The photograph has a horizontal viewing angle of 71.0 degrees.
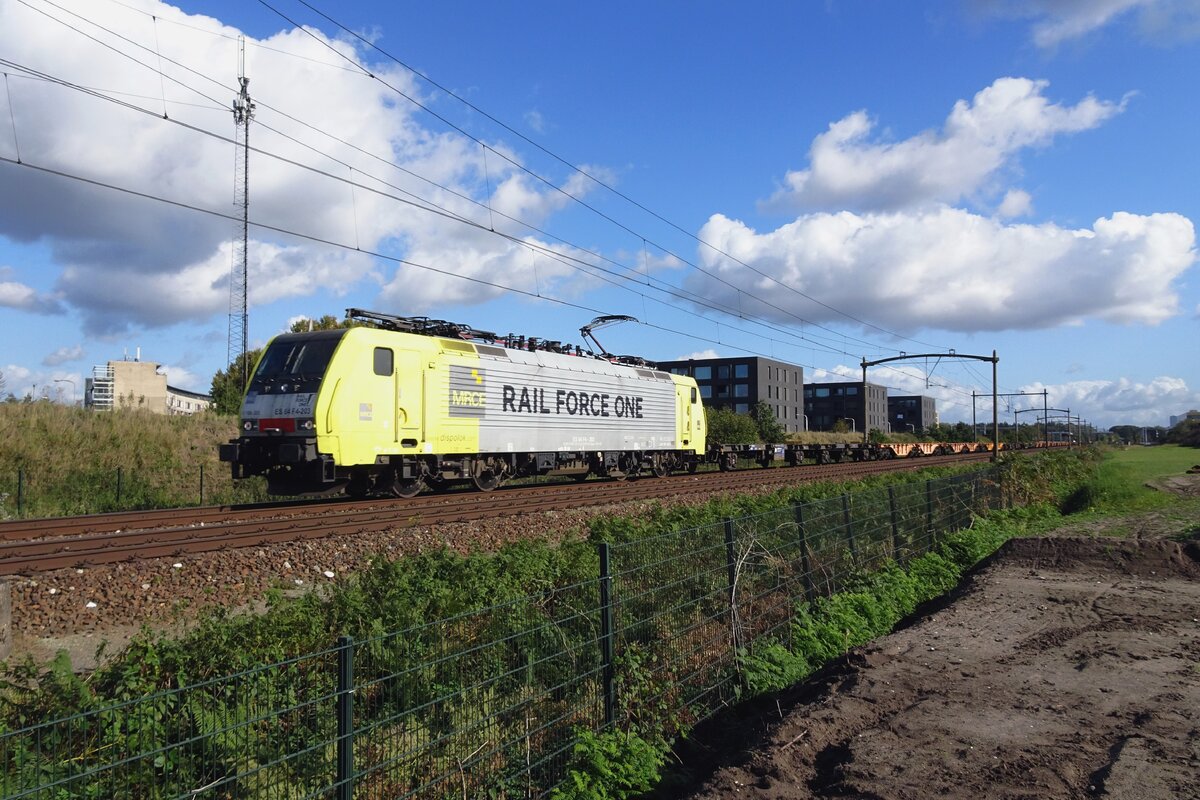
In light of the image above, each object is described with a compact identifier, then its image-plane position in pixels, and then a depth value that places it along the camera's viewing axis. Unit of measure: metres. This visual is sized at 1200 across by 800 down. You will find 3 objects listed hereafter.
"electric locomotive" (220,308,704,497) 15.91
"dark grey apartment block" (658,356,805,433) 88.50
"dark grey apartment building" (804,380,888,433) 107.62
